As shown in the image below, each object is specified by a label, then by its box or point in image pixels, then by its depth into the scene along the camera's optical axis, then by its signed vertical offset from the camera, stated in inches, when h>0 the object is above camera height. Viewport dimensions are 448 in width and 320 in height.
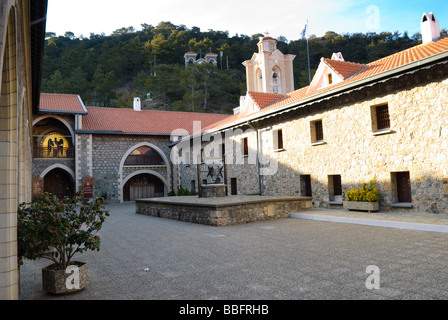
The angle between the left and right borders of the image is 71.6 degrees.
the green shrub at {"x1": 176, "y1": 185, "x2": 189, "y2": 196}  802.0 -25.6
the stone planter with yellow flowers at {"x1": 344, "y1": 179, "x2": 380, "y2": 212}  395.5 -30.6
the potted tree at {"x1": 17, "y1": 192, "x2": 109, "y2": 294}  149.2 -23.2
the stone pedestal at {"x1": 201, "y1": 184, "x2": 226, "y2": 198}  511.5 -16.2
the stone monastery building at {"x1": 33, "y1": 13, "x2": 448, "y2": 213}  358.3 +77.6
